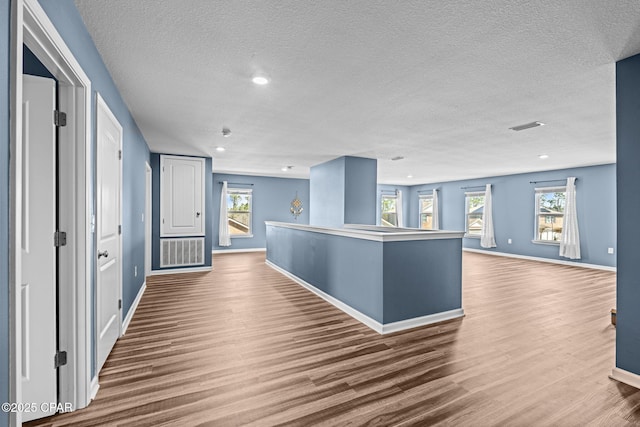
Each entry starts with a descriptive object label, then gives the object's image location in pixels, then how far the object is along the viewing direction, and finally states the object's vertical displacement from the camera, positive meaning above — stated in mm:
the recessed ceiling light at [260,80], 2565 +1140
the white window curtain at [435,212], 10617 +25
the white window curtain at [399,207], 11578 +215
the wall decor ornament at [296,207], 9796 +158
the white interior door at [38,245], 1693 -190
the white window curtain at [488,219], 8859 -181
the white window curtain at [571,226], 6977 -297
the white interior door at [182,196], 5832 +322
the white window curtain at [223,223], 8812 -317
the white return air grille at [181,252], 5879 -790
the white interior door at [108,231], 2176 -158
